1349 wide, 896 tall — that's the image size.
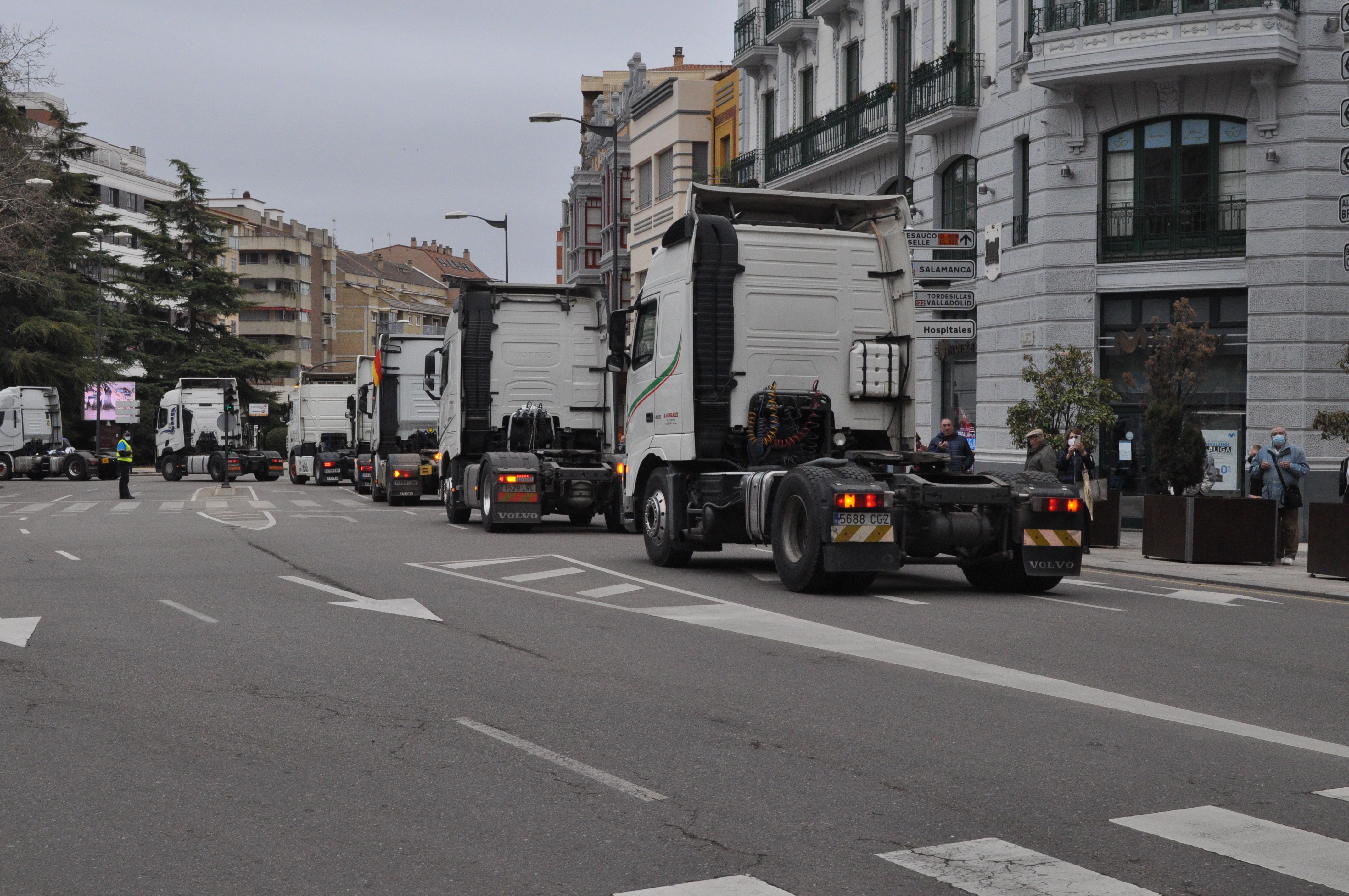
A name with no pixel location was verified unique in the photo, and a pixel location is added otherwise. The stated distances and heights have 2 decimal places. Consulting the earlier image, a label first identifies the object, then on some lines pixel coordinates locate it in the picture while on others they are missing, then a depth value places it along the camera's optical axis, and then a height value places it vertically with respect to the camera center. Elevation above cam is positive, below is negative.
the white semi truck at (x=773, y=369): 15.56 +0.40
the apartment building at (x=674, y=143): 48.72 +8.47
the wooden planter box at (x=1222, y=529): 18.92 -1.45
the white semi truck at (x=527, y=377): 25.95 +0.46
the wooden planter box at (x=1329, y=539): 16.77 -1.38
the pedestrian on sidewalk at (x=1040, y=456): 20.05 -0.61
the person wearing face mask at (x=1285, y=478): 19.61 -0.87
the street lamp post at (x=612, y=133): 35.25 +6.19
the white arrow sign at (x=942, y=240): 21.27 +2.35
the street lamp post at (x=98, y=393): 67.50 +0.42
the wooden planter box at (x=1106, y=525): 21.92 -1.62
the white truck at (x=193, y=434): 59.34 -1.20
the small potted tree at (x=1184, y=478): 19.00 -0.96
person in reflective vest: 40.09 -1.75
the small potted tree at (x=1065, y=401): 23.86 +0.12
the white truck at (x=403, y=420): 34.16 -0.36
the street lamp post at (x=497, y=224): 49.06 +5.71
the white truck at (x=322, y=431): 54.53 -1.02
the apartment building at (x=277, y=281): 129.75 +10.19
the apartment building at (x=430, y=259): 174.38 +16.42
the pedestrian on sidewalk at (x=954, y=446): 21.48 -0.53
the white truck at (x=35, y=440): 61.72 -1.51
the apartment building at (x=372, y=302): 147.25 +10.06
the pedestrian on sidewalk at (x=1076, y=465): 21.94 -0.80
